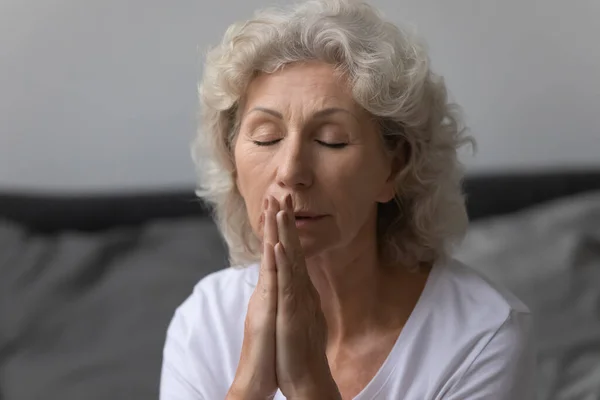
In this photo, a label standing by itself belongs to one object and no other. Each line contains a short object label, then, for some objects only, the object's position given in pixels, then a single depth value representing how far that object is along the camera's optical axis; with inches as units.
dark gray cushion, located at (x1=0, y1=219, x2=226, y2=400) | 54.9
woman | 40.1
